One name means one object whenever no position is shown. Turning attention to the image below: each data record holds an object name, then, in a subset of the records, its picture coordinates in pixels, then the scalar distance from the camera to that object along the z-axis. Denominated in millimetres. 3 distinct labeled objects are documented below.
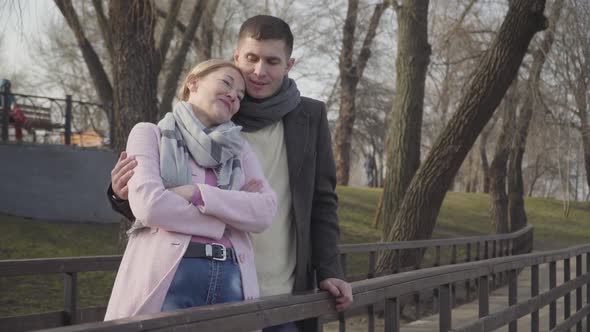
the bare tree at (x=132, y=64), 19319
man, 5505
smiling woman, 4626
